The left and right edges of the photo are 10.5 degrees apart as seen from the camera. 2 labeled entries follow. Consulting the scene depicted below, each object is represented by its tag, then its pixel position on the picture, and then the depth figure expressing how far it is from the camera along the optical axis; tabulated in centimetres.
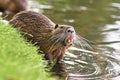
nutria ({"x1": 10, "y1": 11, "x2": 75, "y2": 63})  1042
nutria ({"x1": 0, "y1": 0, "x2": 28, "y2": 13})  1802
